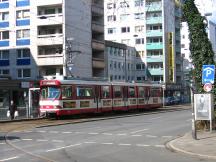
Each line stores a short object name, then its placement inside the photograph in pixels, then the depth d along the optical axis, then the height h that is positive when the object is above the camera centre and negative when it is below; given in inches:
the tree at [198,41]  956.6 +103.8
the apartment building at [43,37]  2605.8 +324.8
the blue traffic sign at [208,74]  809.4 +30.1
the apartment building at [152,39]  3791.8 +440.9
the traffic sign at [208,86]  812.0 +9.1
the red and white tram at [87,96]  1428.4 -12.6
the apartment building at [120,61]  3380.7 +243.8
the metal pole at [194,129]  743.1 -59.9
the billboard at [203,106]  842.8 -26.7
